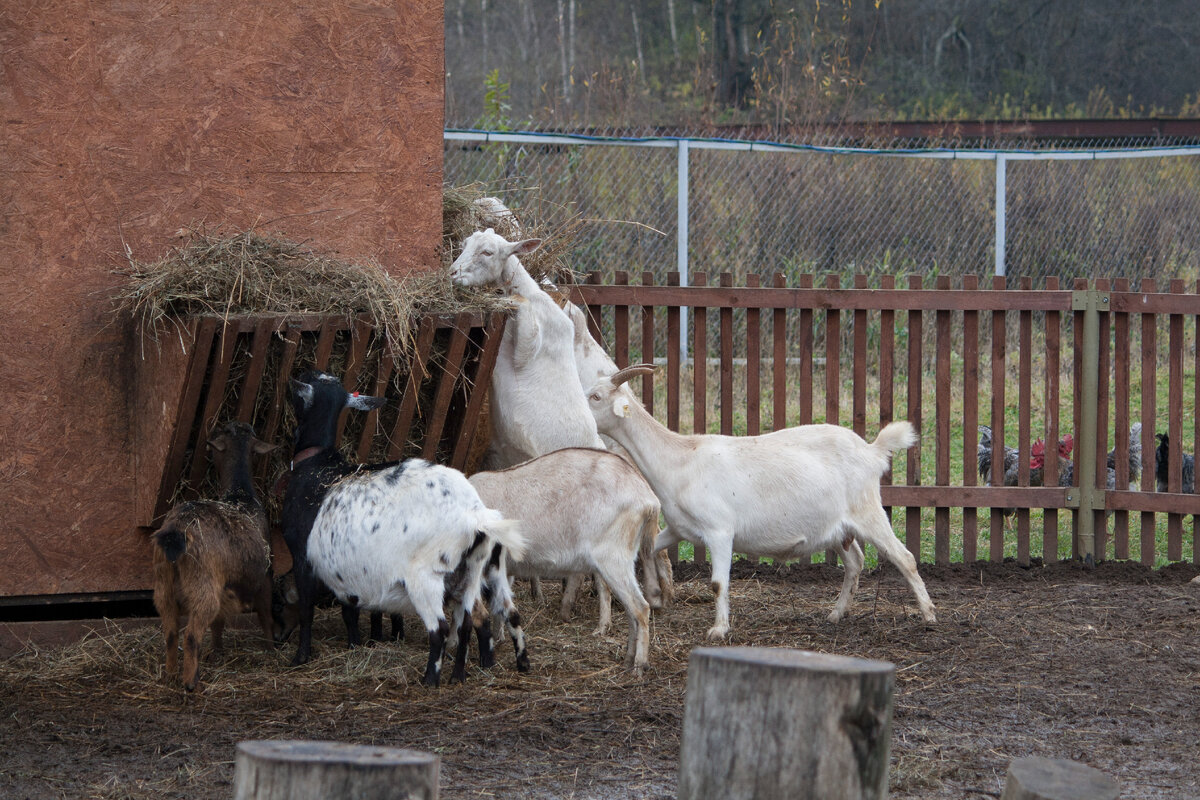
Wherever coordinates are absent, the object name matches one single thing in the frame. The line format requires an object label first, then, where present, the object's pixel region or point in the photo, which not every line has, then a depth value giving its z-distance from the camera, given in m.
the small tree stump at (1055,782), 5.99
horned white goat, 12.59
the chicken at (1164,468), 17.43
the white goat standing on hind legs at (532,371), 13.17
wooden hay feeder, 10.91
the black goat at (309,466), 10.98
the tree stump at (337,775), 5.55
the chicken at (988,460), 17.47
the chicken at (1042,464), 17.08
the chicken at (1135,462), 18.56
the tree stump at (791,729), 6.30
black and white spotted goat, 10.33
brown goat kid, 10.27
